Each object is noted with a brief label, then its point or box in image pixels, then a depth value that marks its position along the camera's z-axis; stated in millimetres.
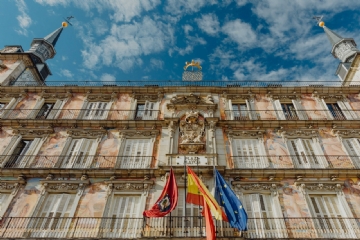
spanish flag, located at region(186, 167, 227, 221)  11203
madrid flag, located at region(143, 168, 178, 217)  11174
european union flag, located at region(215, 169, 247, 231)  10859
